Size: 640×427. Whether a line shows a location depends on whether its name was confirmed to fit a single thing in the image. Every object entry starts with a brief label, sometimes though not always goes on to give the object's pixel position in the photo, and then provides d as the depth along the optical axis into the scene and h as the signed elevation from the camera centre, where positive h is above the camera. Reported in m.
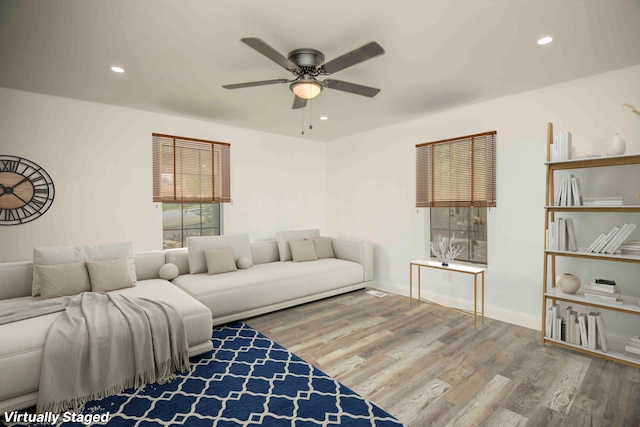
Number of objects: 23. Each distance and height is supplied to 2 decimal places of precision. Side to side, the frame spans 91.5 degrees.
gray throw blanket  2.08 -1.03
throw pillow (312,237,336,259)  5.12 -0.65
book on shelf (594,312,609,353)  2.71 -1.10
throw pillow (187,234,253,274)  3.98 -0.51
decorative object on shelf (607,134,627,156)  2.67 +0.53
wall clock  3.26 +0.20
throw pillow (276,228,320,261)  4.90 -0.49
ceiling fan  2.16 +1.05
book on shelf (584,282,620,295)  2.71 -0.72
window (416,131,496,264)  3.83 +0.27
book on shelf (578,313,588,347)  2.81 -1.10
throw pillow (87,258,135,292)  3.12 -0.68
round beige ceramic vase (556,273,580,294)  2.90 -0.71
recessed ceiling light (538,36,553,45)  2.33 +1.27
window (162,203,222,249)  4.42 -0.19
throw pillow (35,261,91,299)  2.90 -0.67
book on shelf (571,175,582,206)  2.84 +0.14
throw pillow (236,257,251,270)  4.24 -0.75
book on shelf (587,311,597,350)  2.76 -1.11
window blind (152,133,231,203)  4.23 +0.56
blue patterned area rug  1.97 -1.34
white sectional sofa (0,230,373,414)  2.05 -0.86
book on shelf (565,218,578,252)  2.89 -0.27
